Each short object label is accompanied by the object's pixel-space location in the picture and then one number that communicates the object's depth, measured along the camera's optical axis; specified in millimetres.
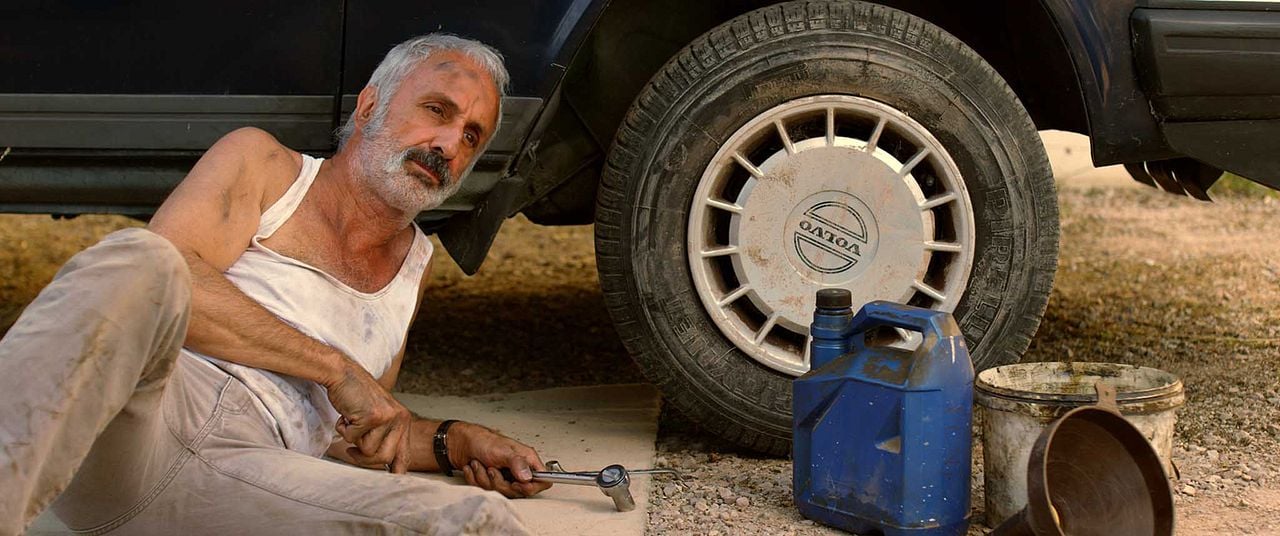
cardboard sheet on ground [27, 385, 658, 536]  2965
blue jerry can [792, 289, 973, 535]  2707
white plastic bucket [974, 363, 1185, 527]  2727
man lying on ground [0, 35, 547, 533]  2139
